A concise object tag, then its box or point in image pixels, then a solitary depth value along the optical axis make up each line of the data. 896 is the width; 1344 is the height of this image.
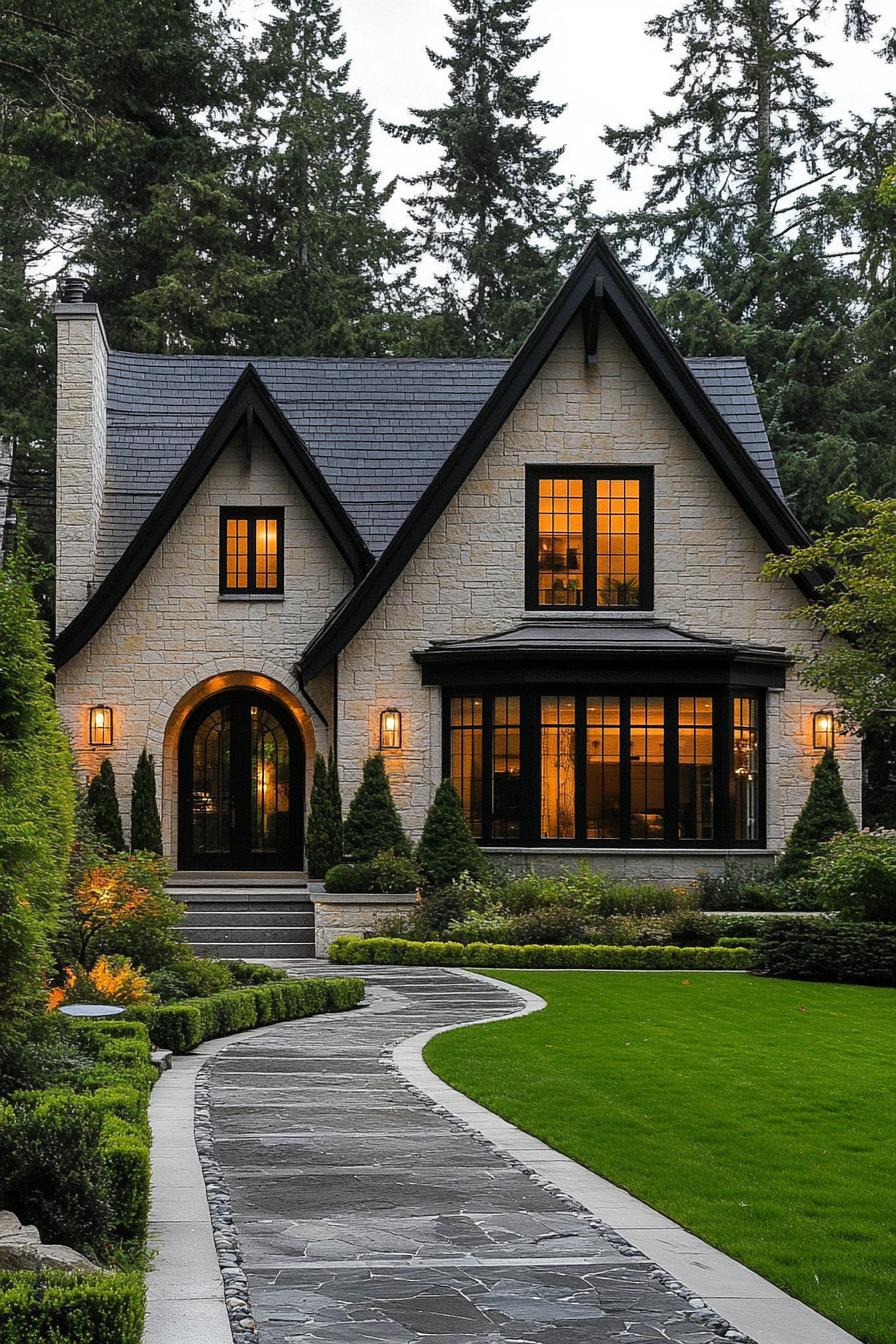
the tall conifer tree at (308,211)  41.09
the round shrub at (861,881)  18.61
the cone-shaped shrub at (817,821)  21.91
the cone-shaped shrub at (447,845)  21.06
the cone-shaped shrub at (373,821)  21.64
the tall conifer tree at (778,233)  37.19
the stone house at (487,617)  22.16
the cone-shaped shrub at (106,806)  22.44
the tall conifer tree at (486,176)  46.69
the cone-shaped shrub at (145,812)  22.73
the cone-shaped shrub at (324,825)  22.58
